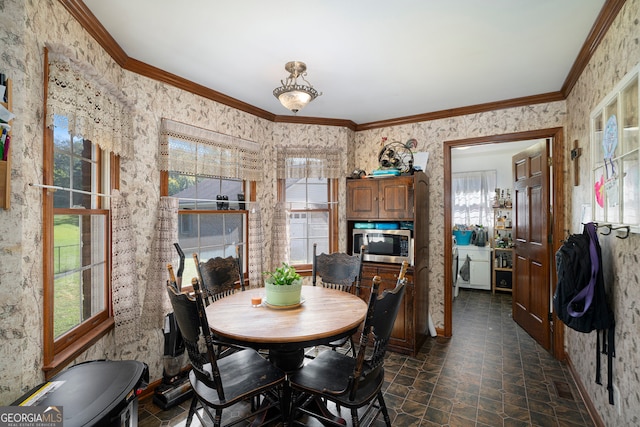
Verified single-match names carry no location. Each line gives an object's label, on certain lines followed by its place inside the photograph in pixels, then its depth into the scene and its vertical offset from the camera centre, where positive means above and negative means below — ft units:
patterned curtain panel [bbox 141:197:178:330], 8.22 -1.58
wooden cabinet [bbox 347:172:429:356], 10.46 -0.48
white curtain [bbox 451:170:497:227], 18.99 +1.03
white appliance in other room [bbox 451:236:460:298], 16.76 -3.15
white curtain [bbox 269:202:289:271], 11.98 -0.91
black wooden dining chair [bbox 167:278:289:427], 5.22 -3.22
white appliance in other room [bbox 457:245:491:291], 17.93 -3.22
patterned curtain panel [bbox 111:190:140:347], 7.34 -1.42
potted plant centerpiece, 6.99 -1.70
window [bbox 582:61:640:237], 5.00 +1.05
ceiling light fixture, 7.33 +2.92
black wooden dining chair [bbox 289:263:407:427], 5.33 -3.24
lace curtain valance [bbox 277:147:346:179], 12.42 +2.12
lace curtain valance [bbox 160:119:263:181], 8.84 +1.99
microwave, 10.73 -1.14
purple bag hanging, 5.97 -1.54
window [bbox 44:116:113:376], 5.46 -0.67
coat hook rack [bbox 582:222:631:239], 5.23 -0.29
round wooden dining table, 5.57 -2.19
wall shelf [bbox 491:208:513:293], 17.41 -2.44
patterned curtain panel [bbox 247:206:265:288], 11.13 -1.25
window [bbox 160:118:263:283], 9.11 +0.95
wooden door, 10.57 -1.12
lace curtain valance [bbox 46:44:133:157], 5.33 +2.27
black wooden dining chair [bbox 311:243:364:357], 9.33 -1.75
